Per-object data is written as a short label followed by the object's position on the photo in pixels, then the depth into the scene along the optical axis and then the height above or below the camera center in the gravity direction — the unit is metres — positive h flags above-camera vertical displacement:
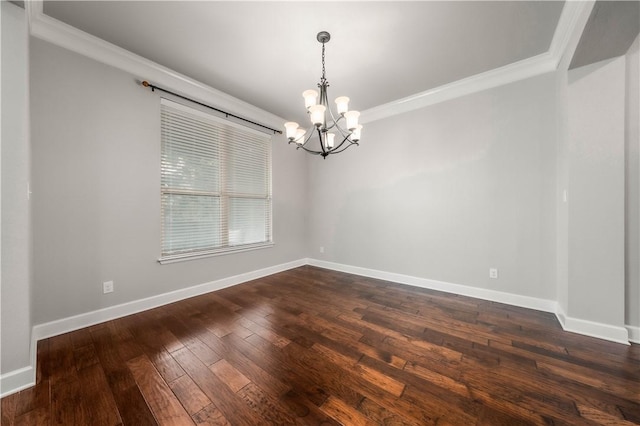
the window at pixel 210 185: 2.73 +0.40
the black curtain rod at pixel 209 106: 2.51 +1.45
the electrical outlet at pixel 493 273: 2.75 -0.75
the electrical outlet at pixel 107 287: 2.24 -0.74
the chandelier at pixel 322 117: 1.92 +0.88
